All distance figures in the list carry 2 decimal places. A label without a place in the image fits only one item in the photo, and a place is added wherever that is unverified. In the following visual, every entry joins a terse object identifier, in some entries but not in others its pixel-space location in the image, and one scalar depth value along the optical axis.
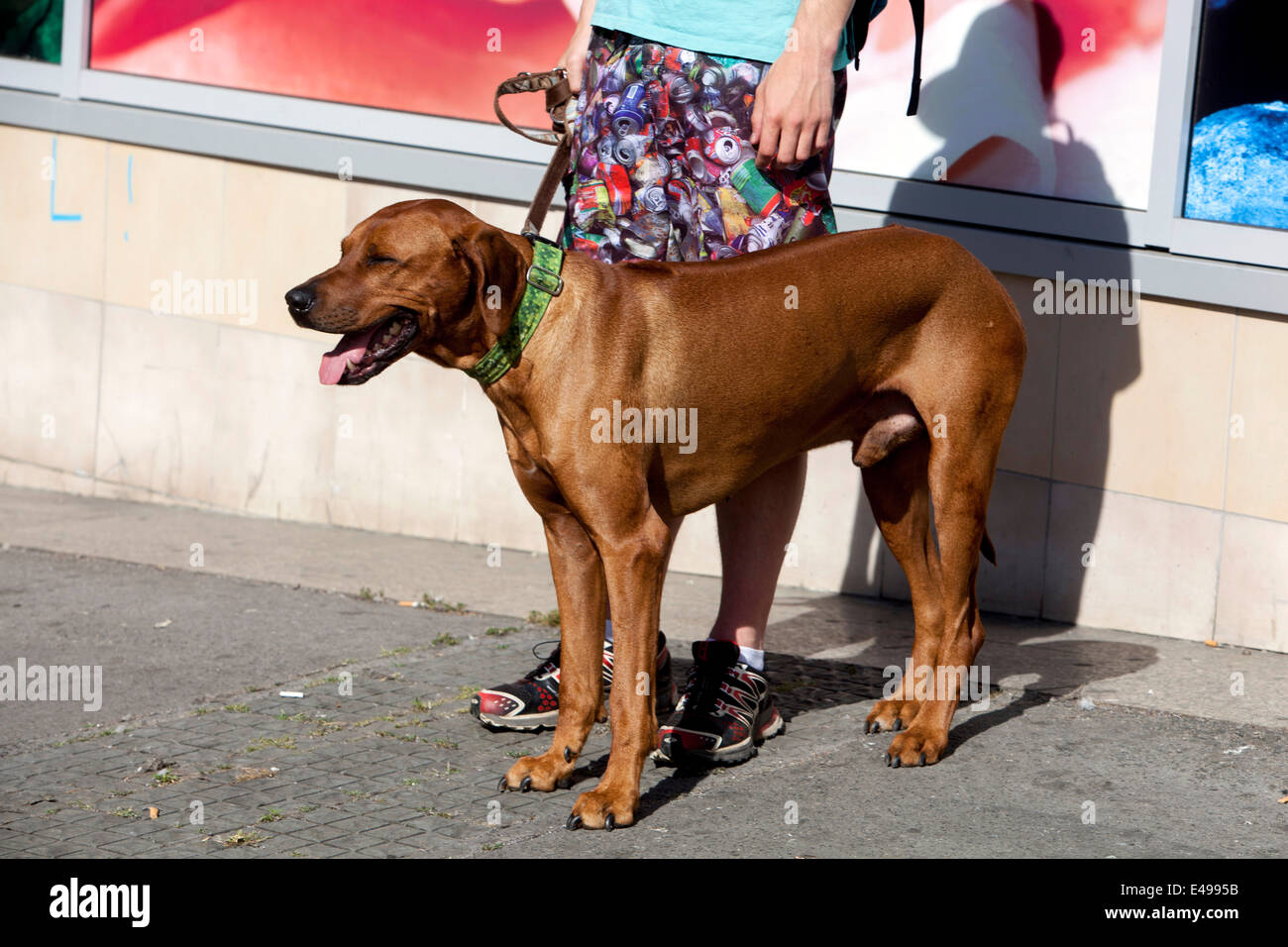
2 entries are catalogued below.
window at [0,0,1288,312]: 5.30
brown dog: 3.52
